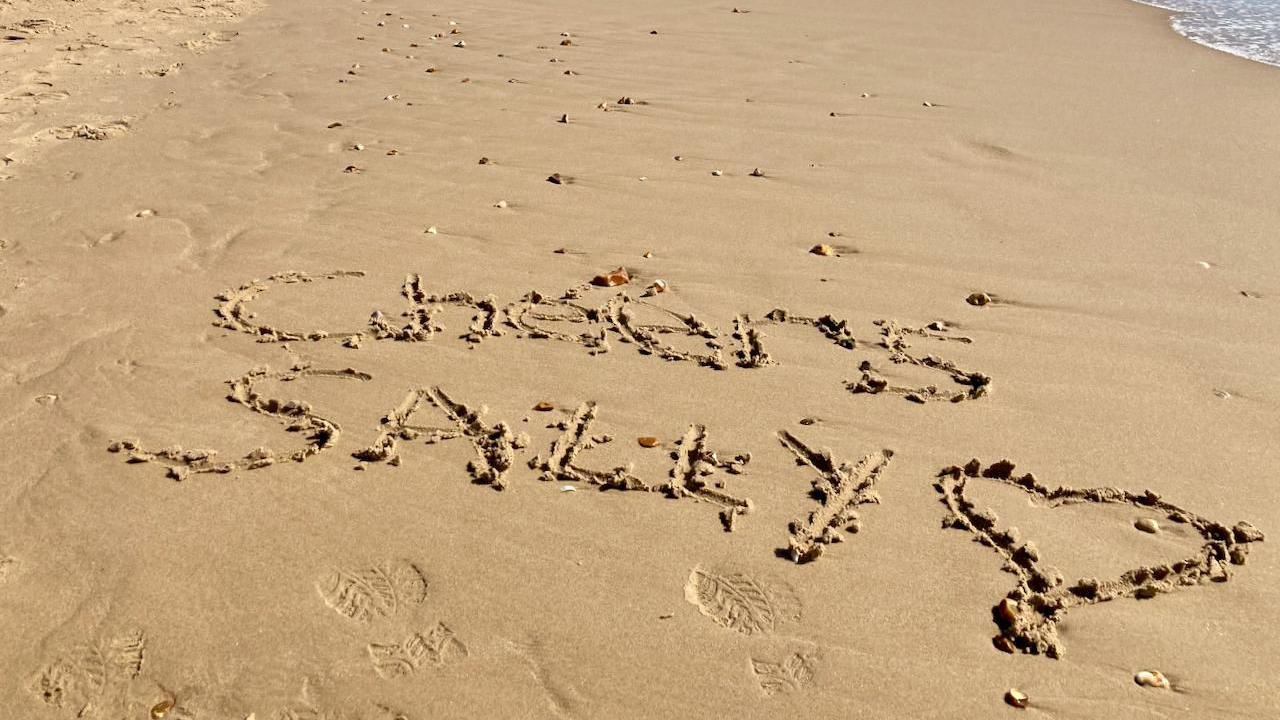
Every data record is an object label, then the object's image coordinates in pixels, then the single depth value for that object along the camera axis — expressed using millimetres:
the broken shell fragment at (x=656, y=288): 3332
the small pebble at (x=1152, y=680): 1838
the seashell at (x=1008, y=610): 1955
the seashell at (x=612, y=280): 3381
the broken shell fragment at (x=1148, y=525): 2223
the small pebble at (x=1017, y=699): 1793
